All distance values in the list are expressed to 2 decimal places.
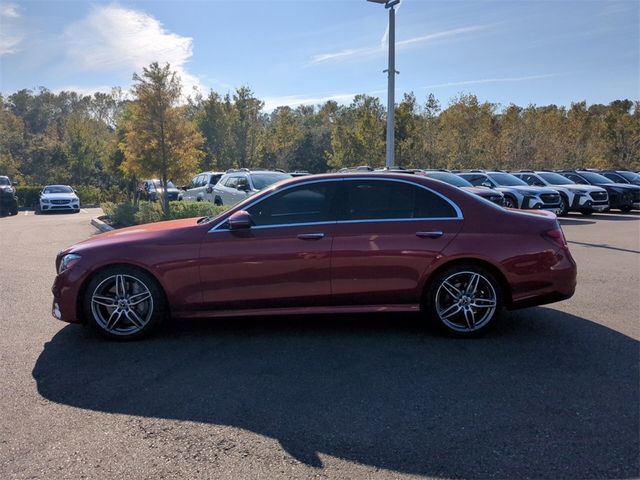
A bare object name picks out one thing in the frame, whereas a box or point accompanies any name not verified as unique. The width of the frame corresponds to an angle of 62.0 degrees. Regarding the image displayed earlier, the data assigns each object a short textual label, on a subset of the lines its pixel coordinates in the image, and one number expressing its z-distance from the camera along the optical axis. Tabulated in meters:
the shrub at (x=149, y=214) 15.40
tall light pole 14.23
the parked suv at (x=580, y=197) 19.72
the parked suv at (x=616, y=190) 21.50
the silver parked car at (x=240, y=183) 15.10
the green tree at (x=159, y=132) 15.39
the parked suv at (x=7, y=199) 25.34
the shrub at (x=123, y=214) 16.66
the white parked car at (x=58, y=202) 26.92
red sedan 5.22
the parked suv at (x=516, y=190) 18.11
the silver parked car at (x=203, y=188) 19.12
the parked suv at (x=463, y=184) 15.41
